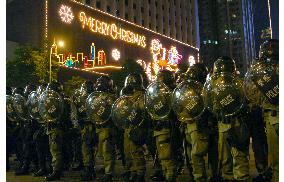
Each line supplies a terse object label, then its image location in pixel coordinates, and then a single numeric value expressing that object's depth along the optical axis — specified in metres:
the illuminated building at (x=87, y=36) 31.77
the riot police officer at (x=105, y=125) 7.38
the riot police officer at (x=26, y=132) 9.07
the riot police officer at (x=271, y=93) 5.12
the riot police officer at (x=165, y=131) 6.59
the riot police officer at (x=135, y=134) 7.06
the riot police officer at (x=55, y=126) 8.02
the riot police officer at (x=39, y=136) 8.45
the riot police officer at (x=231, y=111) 5.59
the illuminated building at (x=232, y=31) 95.56
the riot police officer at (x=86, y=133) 7.98
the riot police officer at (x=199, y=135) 6.11
